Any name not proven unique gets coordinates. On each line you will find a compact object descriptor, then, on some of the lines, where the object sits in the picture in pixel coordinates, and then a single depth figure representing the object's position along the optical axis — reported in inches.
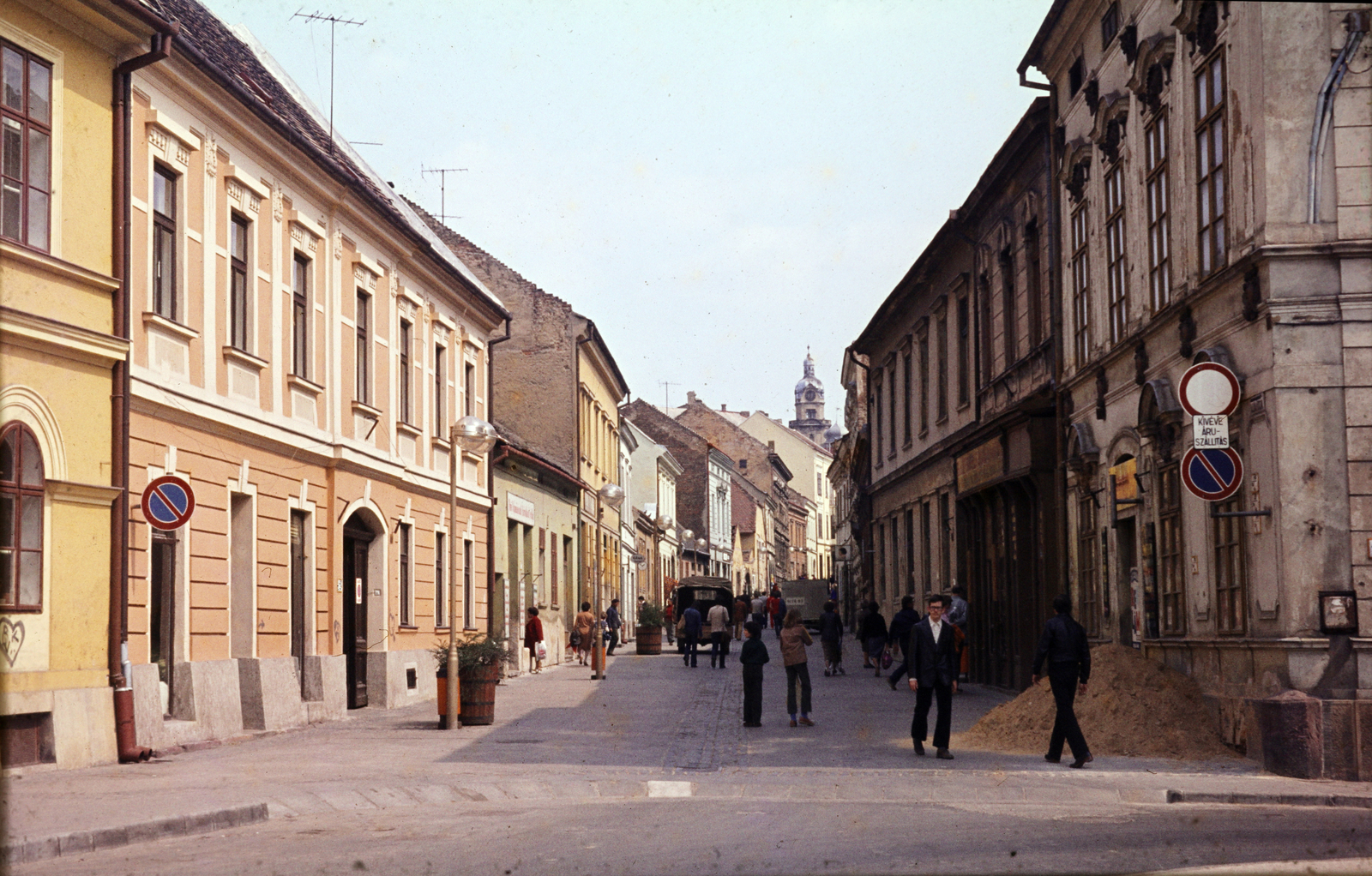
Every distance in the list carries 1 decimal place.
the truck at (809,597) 2463.1
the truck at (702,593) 2121.1
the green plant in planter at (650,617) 1761.8
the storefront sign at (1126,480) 733.3
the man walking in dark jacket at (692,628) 1440.7
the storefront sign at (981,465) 1001.5
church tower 6993.1
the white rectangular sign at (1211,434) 532.1
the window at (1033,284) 946.7
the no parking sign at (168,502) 578.6
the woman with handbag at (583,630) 1519.4
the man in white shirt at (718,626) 1396.4
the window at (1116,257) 760.3
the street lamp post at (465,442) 797.2
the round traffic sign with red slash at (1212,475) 530.3
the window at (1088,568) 819.4
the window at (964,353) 1170.6
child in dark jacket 798.5
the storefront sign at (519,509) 1357.0
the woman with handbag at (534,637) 1338.6
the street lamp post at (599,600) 1195.9
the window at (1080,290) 837.8
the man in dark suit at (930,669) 634.8
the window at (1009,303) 1018.7
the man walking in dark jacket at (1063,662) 600.7
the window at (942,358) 1274.6
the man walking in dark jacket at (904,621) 1093.8
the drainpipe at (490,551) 1273.4
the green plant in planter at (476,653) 799.7
